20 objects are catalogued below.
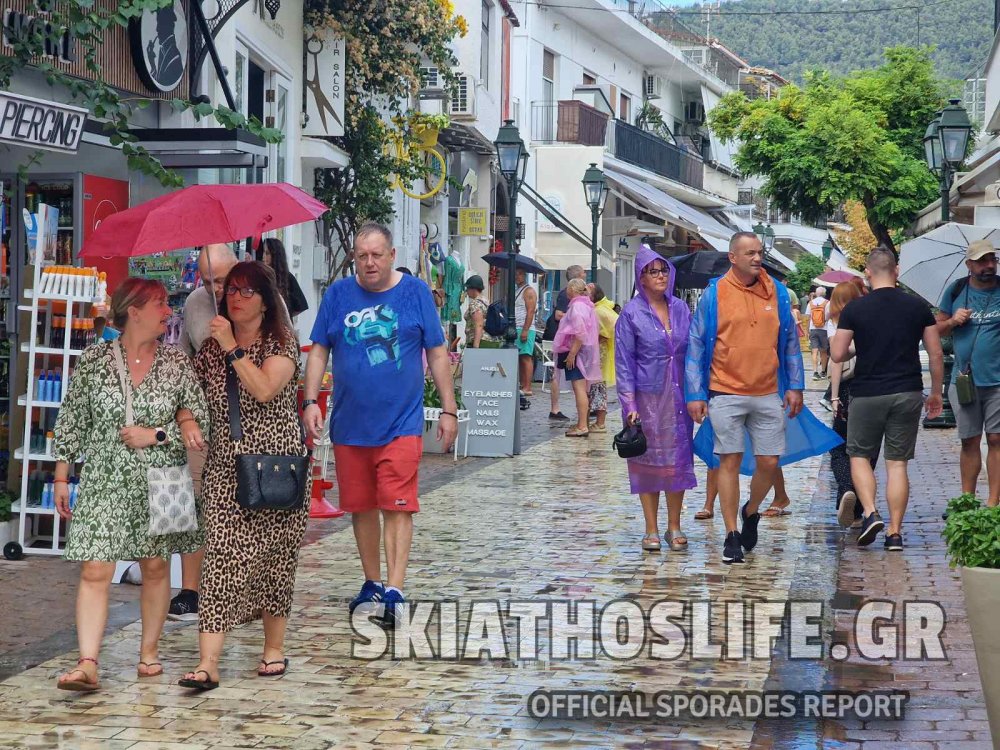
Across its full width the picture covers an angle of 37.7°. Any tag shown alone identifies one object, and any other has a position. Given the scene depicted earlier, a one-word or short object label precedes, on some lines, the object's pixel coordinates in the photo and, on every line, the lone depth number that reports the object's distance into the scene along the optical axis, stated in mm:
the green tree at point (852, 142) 26922
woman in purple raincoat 9281
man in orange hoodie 8930
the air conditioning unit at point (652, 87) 42594
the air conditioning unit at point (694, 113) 48094
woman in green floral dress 5887
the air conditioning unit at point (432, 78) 20322
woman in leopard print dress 5875
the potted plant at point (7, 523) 8805
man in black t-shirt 9258
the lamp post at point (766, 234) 45366
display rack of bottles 8492
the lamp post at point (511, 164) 18203
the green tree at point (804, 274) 60594
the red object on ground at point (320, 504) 10688
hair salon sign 15938
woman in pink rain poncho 16953
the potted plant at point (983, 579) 4555
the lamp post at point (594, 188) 24531
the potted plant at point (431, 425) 14263
